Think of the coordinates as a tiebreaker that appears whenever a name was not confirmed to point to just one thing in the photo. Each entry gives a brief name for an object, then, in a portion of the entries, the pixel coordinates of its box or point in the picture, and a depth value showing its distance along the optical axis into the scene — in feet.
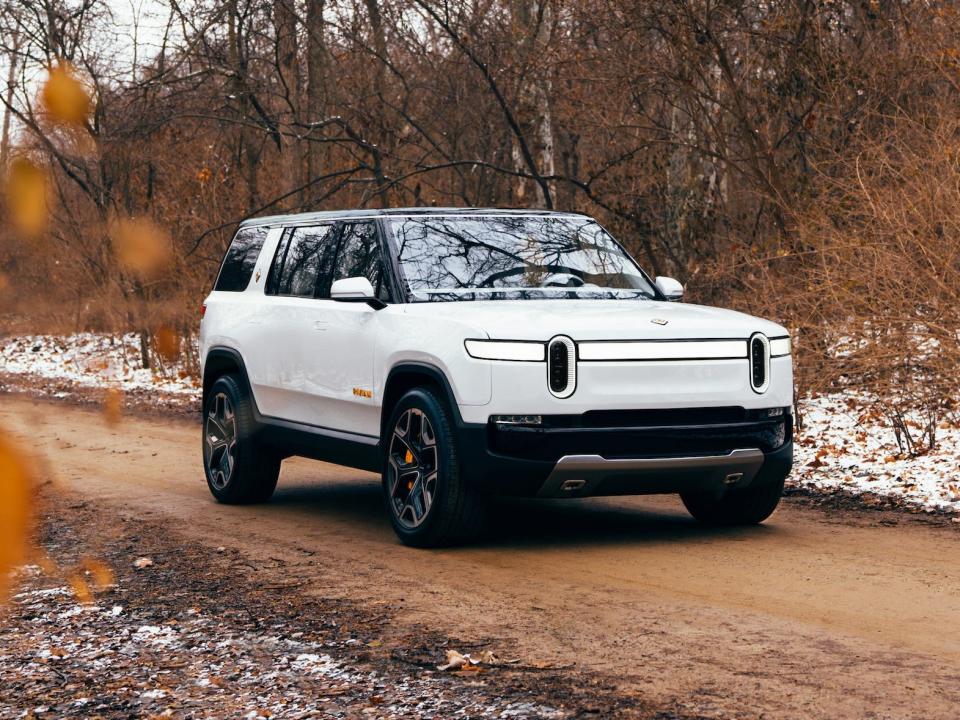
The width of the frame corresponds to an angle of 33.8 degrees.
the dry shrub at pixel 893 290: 38.96
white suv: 27.02
